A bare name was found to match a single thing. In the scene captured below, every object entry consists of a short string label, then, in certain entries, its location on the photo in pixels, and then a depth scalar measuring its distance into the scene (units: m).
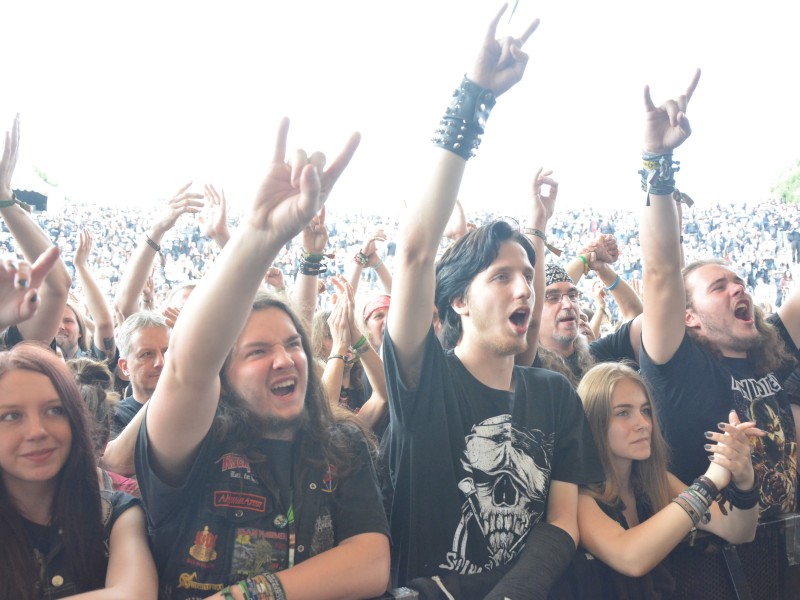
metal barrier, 2.27
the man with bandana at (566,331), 3.43
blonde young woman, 2.12
